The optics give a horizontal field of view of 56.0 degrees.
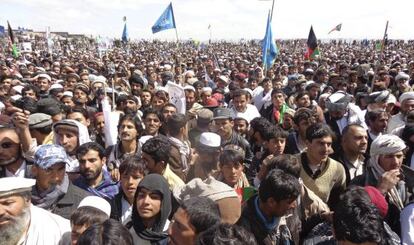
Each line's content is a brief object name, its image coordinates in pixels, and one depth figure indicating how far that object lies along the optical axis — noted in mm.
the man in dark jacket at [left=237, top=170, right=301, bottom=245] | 2443
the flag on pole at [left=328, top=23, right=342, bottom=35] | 17841
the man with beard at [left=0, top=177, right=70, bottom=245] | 2330
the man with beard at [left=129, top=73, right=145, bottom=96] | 7590
